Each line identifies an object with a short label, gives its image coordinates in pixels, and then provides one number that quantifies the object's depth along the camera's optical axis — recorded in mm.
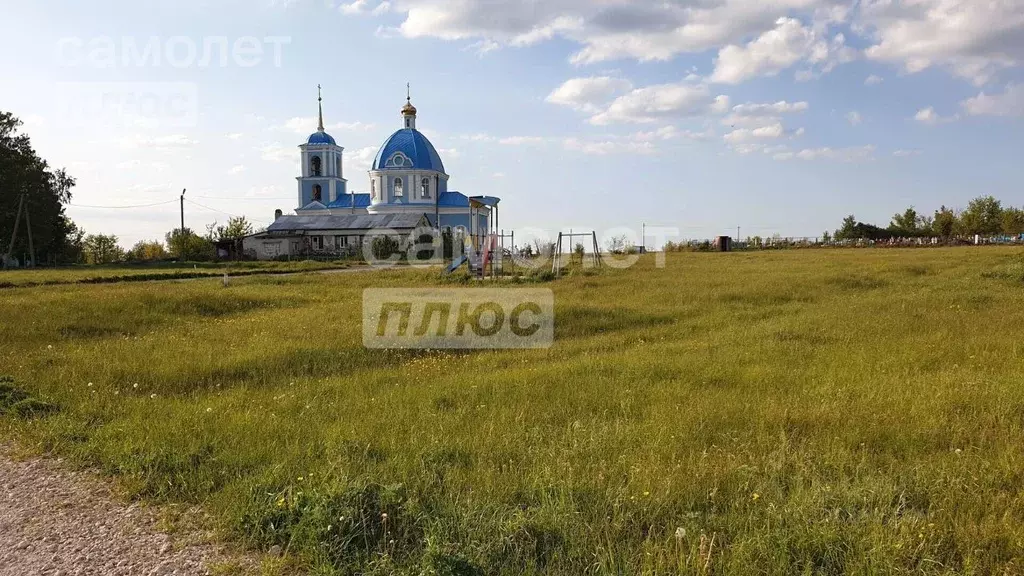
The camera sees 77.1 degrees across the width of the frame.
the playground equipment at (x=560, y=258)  22922
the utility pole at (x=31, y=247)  42362
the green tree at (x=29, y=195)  42688
